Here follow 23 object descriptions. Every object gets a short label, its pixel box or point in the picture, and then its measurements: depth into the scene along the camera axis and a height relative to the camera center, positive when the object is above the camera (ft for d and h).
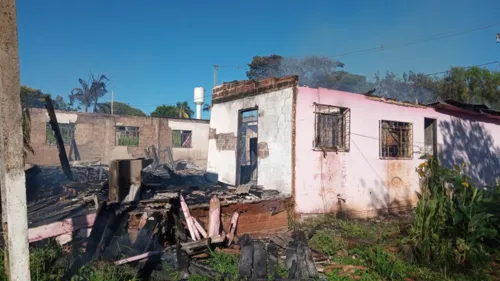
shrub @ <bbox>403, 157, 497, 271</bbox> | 16.04 -3.94
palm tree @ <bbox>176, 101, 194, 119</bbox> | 117.76 +14.46
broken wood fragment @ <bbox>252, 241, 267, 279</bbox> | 16.31 -6.46
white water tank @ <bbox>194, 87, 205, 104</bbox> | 99.71 +16.25
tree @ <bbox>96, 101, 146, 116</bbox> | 147.53 +17.60
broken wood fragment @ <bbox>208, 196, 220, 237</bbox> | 21.63 -5.02
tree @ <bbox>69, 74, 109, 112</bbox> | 108.06 +18.31
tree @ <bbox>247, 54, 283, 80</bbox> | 105.70 +27.61
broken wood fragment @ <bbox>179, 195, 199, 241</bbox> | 20.39 -4.85
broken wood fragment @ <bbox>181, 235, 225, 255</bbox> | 18.38 -5.94
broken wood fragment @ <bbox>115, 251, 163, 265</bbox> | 15.56 -5.78
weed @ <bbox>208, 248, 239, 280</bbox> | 16.84 -6.68
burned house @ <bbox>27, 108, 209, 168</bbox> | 62.90 +1.94
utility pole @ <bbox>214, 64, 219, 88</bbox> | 92.99 +21.75
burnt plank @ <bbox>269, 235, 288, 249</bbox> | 21.27 -6.65
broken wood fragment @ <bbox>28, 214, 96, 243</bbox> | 17.33 -4.79
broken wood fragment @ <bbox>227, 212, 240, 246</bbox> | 21.05 -5.91
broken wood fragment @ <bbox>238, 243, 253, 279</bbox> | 16.33 -6.42
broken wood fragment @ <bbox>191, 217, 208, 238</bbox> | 20.86 -5.55
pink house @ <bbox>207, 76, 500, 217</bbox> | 27.43 +0.53
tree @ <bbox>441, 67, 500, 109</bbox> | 61.77 +12.75
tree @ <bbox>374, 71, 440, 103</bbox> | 75.00 +15.74
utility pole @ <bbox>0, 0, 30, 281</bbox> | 8.38 -0.18
